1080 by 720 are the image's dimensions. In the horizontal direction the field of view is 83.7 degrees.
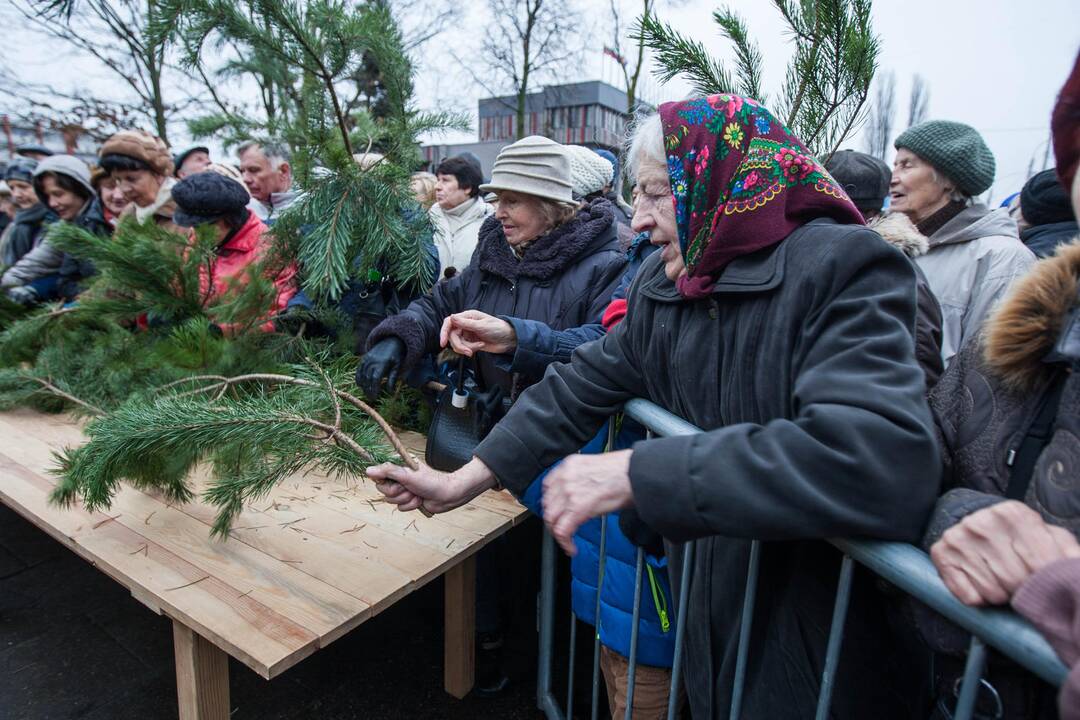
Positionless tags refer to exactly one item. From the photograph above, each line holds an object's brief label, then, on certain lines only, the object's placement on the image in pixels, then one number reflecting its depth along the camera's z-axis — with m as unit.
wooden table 1.52
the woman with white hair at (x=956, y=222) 2.37
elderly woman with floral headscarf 0.84
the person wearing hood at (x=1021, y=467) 0.69
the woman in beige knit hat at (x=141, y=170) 3.46
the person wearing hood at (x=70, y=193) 4.33
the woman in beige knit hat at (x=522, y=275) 2.17
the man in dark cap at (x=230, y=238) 2.53
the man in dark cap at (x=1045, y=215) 2.64
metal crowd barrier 0.68
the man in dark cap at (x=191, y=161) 4.54
